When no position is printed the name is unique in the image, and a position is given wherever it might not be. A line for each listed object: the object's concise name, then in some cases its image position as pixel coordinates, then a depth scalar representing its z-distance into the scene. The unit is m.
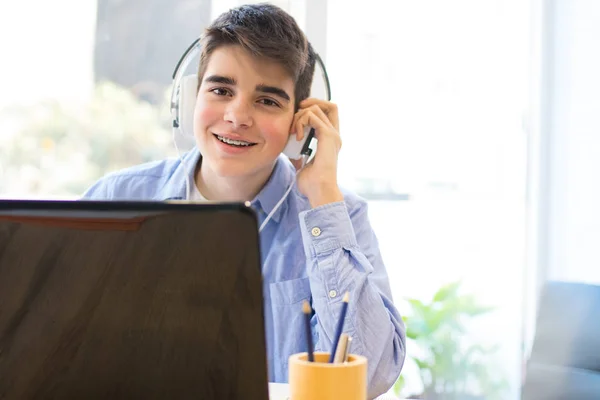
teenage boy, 1.45
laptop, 0.97
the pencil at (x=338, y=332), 1.14
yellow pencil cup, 1.12
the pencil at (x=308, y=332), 1.08
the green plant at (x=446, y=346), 2.23
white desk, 1.28
